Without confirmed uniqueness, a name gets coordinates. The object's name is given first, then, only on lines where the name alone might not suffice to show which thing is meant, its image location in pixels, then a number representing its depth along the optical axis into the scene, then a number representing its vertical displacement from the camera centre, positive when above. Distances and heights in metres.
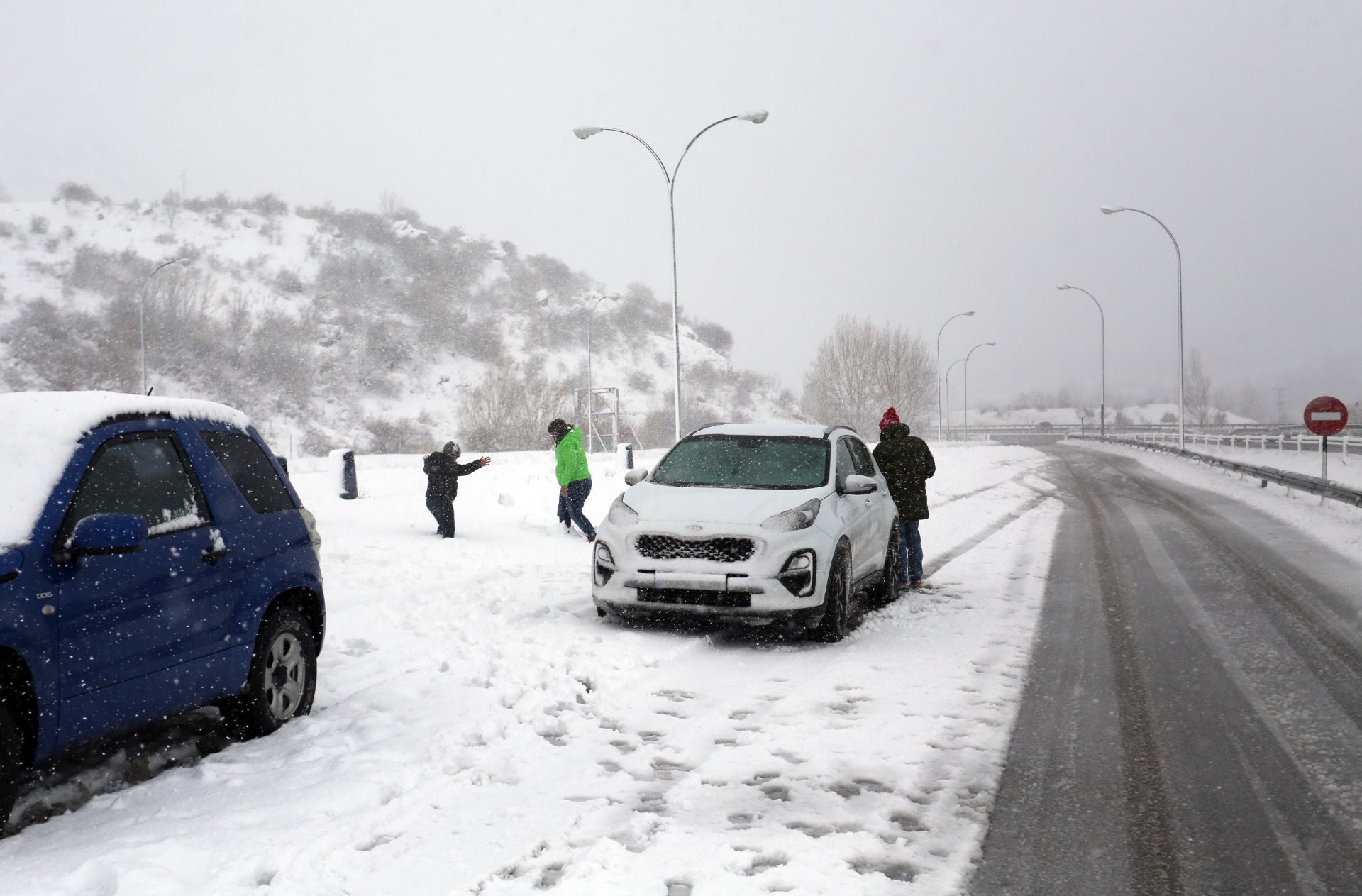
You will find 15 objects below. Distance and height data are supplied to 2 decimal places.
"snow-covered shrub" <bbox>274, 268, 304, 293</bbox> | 103.44 +15.78
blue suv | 3.82 -0.56
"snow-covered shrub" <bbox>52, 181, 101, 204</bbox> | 107.56 +25.96
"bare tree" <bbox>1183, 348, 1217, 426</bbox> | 117.62 +3.69
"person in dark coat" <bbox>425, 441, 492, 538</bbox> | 14.16 -0.65
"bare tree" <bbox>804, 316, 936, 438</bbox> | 74.69 +4.21
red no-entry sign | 19.19 +0.19
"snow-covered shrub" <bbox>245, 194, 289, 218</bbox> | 123.75 +28.09
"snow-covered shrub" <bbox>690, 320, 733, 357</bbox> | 137.62 +12.99
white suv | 7.59 -0.79
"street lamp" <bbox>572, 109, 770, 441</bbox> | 20.78 +5.38
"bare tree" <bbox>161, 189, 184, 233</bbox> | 111.80 +26.00
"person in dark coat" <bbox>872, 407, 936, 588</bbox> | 10.73 -0.55
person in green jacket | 14.58 -0.50
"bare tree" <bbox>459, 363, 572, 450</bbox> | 62.75 +1.42
